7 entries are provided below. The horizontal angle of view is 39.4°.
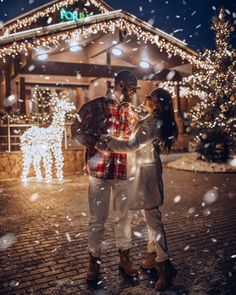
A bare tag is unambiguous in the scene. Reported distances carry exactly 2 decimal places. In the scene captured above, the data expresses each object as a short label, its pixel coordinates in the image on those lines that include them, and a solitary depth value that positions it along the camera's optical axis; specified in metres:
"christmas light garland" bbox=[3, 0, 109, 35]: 15.94
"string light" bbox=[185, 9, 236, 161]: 13.38
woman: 3.42
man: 3.67
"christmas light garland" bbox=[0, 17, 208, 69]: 11.27
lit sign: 17.44
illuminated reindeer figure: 11.20
